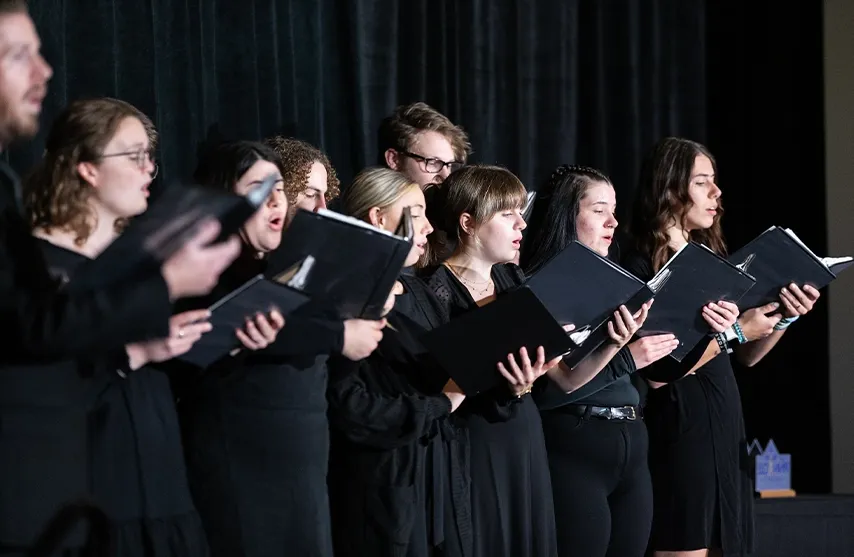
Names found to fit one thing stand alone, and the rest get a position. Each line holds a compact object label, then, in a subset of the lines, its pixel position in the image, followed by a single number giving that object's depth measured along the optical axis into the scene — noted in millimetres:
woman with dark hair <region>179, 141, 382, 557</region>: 4812
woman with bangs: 5828
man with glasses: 7246
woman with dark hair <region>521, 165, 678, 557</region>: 6414
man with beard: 3727
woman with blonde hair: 5422
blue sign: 9312
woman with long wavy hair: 7047
